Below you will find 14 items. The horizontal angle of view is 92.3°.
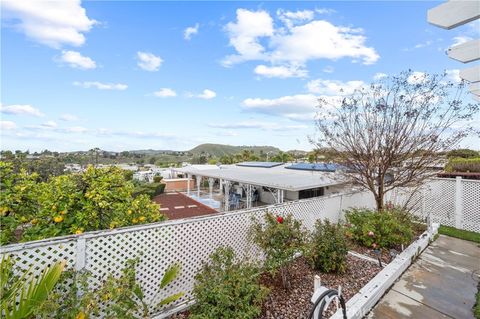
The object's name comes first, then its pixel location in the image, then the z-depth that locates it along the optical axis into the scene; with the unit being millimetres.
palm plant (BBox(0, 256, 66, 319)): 2096
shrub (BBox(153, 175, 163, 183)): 25406
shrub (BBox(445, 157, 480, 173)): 11453
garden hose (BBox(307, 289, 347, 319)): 2416
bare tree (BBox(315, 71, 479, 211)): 6246
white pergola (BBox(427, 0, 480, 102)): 2492
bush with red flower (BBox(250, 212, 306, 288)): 4086
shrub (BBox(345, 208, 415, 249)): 5801
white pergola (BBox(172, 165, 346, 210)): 8602
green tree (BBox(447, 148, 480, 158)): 6823
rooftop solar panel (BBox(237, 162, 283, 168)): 17391
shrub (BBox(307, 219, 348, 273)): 4738
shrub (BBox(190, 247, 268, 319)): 2947
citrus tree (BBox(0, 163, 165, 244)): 3311
